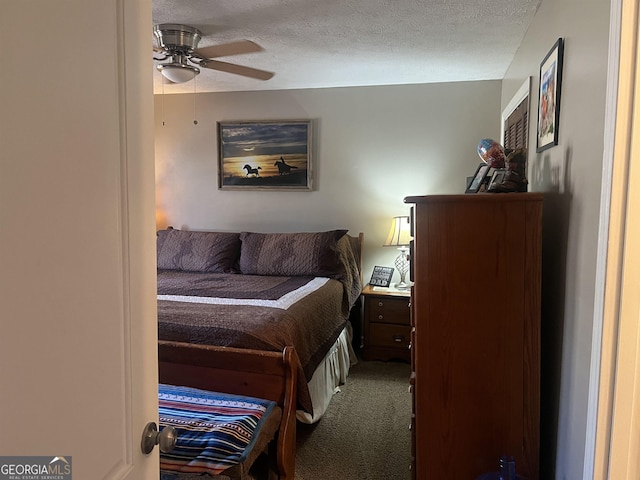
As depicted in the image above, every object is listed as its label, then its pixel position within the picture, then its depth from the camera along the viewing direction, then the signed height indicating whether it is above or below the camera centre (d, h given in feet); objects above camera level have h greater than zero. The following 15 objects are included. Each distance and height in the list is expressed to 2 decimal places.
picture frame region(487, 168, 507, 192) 5.93 +0.34
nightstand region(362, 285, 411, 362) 11.89 -3.21
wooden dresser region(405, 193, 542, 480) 5.28 -1.48
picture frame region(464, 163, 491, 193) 6.83 +0.36
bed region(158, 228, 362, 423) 7.32 -1.98
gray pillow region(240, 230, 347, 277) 11.77 -1.42
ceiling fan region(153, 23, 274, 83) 8.27 +2.74
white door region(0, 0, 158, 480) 1.80 -0.17
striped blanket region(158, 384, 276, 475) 5.07 -2.71
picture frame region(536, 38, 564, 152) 5.48 +1.38
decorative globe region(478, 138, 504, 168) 6.54 +0.71
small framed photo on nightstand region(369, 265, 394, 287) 12.79 -2.10
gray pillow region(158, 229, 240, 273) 12.55 -1.48
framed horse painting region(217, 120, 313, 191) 13.53 +1.34
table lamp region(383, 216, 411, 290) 12.57 -1.08
